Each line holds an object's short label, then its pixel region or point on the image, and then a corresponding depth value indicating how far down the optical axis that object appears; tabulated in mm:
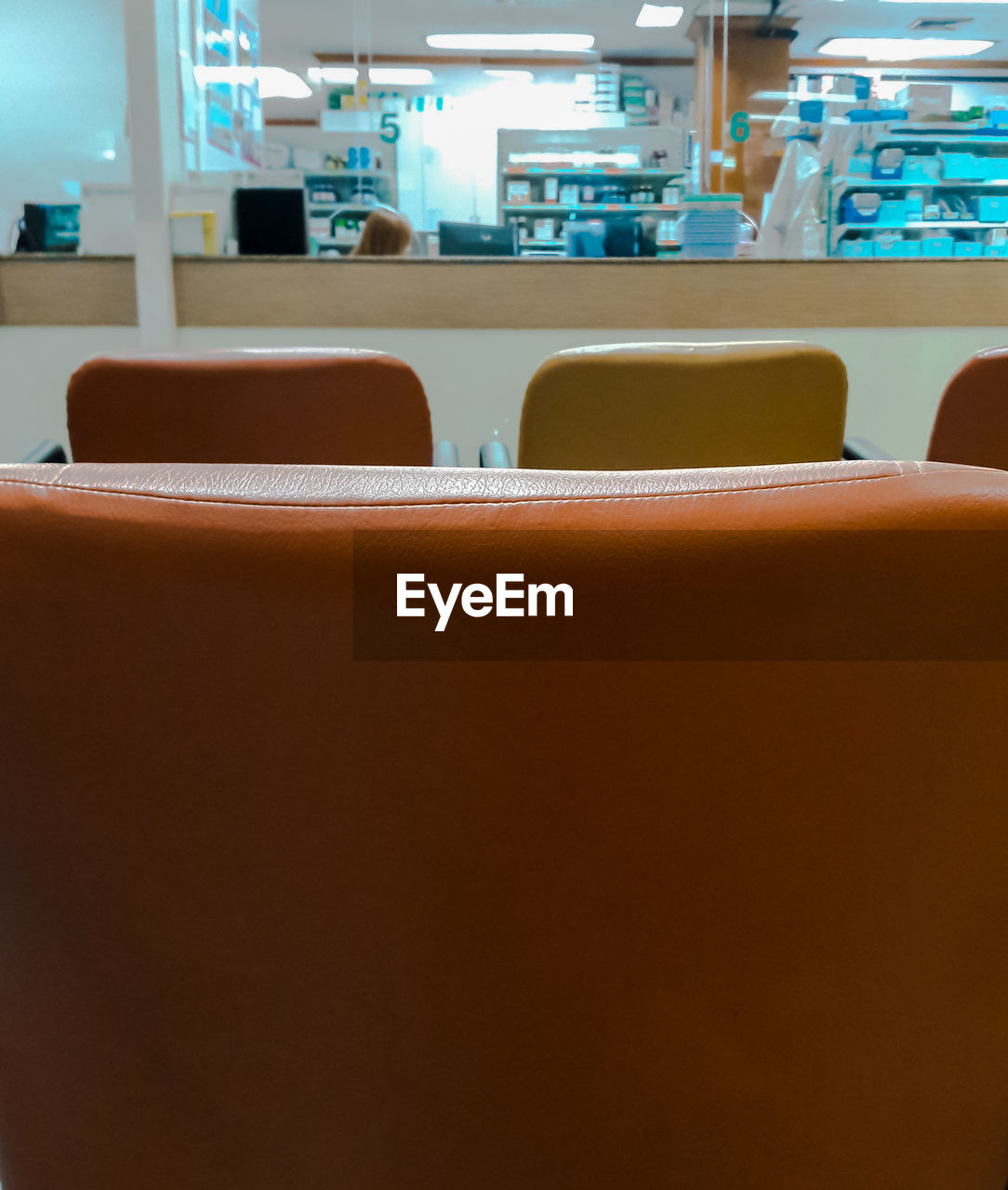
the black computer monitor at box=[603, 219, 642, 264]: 4047
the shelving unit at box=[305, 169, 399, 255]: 7660
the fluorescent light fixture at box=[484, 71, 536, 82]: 10039
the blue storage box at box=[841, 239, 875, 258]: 5668
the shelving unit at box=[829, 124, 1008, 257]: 7496
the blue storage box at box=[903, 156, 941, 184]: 7512
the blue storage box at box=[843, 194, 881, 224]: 6414
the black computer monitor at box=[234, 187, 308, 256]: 3475
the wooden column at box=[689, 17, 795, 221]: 8289
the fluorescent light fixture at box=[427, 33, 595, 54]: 9344
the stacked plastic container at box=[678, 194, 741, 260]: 3516
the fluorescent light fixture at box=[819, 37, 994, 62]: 9711
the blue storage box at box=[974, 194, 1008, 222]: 7742
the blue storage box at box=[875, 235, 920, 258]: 6871
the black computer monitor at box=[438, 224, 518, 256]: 4062
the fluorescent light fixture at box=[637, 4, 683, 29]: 8422
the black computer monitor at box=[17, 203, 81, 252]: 3838
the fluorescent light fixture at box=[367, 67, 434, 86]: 10250
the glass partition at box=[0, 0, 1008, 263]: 3629
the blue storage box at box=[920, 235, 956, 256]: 7605
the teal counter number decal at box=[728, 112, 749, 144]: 5250
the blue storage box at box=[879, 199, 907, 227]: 7391
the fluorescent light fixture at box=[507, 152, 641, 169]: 8359
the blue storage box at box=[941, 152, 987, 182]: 7570
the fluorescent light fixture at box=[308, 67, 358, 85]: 10453
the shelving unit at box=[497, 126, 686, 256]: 8242
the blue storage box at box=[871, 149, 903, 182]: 7113
